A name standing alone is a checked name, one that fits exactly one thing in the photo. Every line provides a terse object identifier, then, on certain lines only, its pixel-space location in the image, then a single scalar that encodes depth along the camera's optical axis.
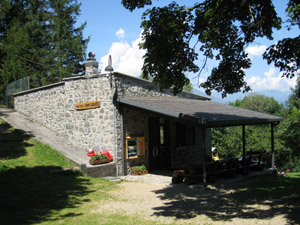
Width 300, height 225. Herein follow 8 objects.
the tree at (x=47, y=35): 28.02
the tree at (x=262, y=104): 40.38
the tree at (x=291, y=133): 20.83
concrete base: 10.23
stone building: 10.70
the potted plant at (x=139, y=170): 11.60
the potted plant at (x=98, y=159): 10.67
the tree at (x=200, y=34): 7.58
